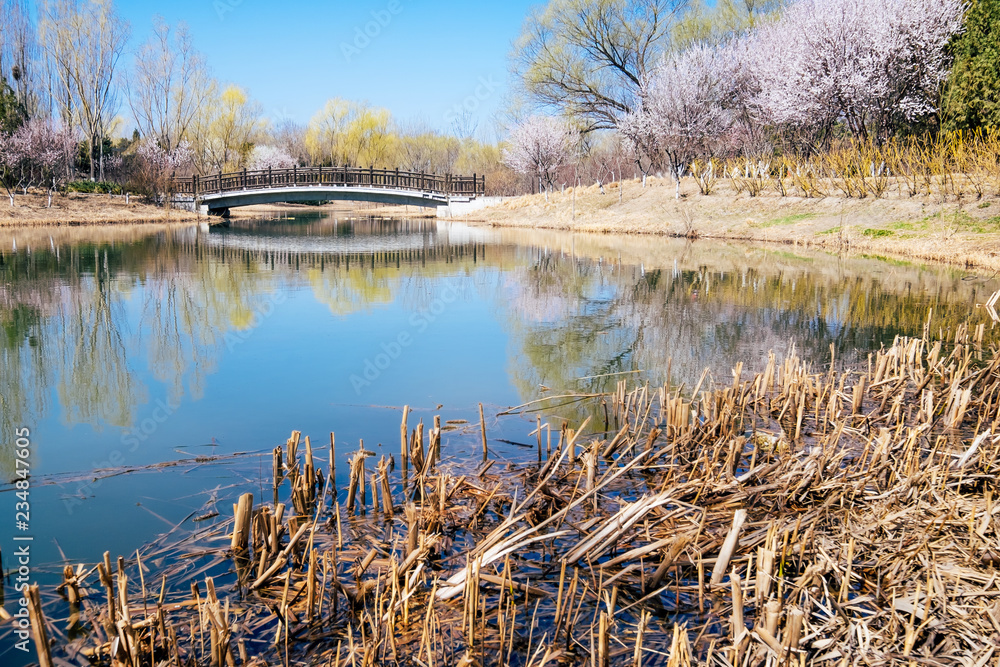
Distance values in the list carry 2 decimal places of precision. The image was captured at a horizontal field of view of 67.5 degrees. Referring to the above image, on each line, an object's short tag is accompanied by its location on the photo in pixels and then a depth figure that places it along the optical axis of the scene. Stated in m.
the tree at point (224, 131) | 61.56
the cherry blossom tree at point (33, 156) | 35.38
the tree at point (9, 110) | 38.74
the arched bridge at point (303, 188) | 43.53
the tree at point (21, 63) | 43.66
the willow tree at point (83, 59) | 43.06
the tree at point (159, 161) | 41.41
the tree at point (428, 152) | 80.44
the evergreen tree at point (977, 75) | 21.56
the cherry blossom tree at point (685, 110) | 33.75
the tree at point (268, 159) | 72.25
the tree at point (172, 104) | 49.91
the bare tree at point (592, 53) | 40.91
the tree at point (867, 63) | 25.94
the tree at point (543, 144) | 44.12
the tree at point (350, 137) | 70.88
